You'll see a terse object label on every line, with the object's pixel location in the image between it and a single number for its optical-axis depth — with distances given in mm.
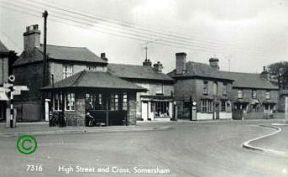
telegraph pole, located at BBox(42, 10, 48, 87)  38656
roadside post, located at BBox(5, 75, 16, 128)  27569
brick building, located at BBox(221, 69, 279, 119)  66250
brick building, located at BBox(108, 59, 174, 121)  52031
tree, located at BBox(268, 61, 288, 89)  102000
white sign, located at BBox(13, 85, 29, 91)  26031
